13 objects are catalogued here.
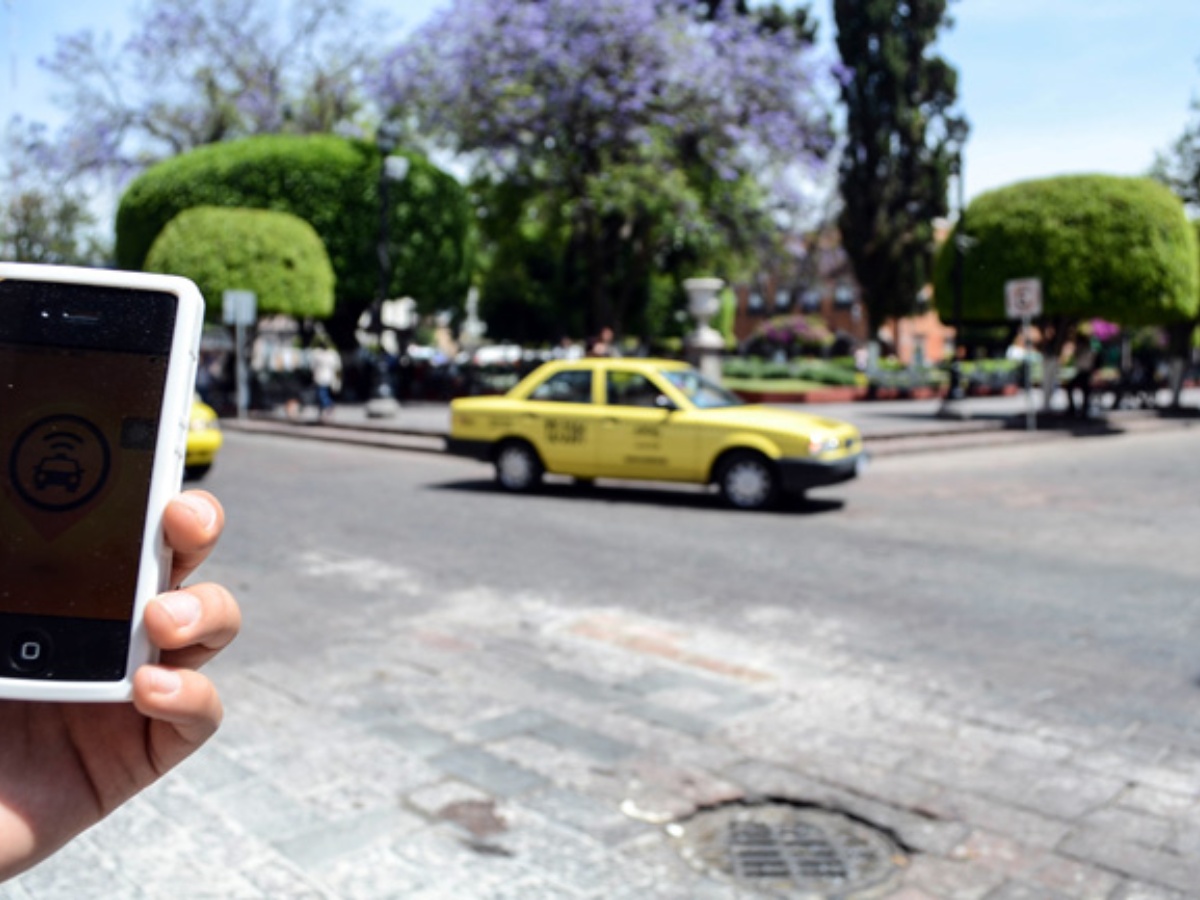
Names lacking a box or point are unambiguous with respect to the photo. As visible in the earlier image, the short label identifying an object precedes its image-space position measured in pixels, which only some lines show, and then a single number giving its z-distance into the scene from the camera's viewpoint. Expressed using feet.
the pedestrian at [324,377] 73.72
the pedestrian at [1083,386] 80.84
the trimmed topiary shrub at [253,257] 63.46
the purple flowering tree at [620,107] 83.61
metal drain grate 11.46
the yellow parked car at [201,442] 40.83
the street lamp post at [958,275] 78.84
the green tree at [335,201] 89.81
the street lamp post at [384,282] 72.43
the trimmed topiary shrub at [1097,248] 74.64
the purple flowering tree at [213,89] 107.76
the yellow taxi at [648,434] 36.24
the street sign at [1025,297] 65.33
